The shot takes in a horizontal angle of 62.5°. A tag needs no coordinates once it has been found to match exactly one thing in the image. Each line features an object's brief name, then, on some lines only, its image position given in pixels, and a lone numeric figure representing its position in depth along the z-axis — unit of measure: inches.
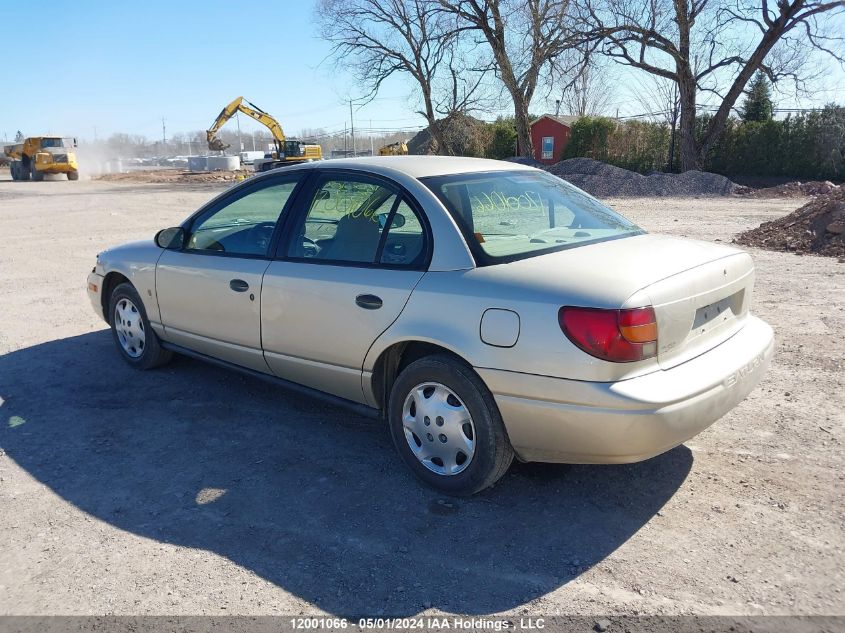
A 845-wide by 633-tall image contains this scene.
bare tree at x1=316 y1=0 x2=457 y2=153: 1524.4
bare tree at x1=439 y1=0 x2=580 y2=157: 1202.0
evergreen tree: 1440.7
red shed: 1955.0
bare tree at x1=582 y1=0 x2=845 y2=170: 1101.7
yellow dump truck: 1688.0
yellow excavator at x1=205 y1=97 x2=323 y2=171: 1464.1
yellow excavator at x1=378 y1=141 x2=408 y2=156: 1500.6
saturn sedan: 122.3
